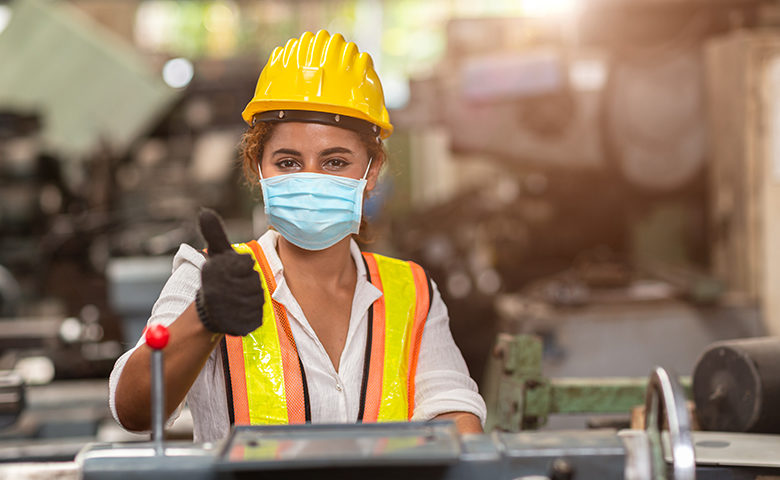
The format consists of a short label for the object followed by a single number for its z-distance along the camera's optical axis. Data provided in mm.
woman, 1531
